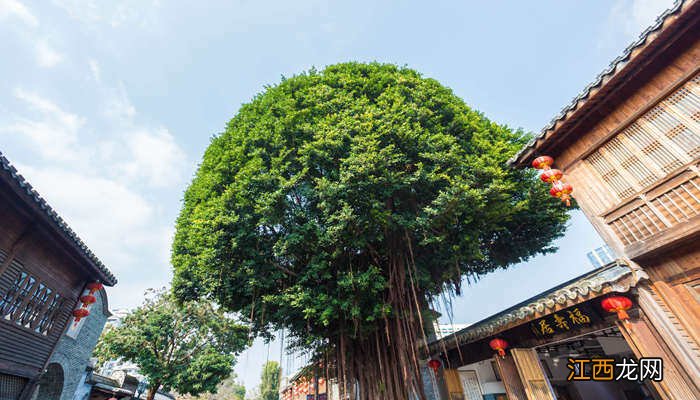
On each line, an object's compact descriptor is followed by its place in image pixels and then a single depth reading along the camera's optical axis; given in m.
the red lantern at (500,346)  5.58
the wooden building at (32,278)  4.42
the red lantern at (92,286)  6.46
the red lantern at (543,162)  4.70
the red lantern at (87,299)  6.27
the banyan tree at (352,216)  5.52
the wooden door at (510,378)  5.41
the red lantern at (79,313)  6.08
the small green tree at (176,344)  11.74
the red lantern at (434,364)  7.45
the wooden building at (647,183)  3.24
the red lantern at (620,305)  3.61
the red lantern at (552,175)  4.54
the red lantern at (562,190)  4.22
